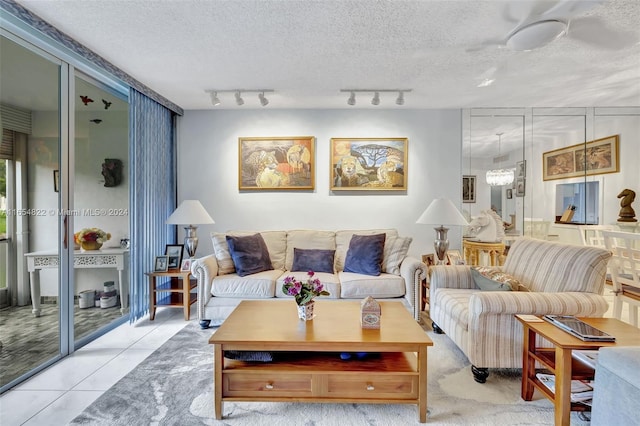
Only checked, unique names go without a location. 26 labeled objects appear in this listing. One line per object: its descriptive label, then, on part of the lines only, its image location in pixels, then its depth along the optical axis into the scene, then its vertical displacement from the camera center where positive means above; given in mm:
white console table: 2350 -481
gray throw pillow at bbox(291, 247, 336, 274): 3480 -581
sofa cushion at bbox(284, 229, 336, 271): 3717 -388
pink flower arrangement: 2086 -552
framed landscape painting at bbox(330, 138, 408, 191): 4027 +592
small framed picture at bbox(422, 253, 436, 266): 3715 -607
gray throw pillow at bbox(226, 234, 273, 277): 3281 -503
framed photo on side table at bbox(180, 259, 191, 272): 3426 -640
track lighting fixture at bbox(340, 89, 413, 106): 3365 +1271
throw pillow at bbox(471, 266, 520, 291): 2426 -573
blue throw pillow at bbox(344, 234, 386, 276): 3318 -503
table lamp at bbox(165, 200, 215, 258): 3443 -106
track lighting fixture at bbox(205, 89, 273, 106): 3385 +1269
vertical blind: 3225 +221
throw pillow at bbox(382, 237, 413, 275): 3389 -489
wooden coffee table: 1726 -919
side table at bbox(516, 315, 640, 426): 1573 -832
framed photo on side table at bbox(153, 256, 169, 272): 3430 -618
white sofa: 3088 -771
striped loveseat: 2027 -632
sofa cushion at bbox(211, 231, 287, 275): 3381 -455
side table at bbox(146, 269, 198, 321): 3283 -895
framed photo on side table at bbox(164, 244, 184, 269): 3506 -524
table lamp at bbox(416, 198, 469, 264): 3207 -90
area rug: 1743 -1191
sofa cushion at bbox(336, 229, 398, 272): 3678 -354
